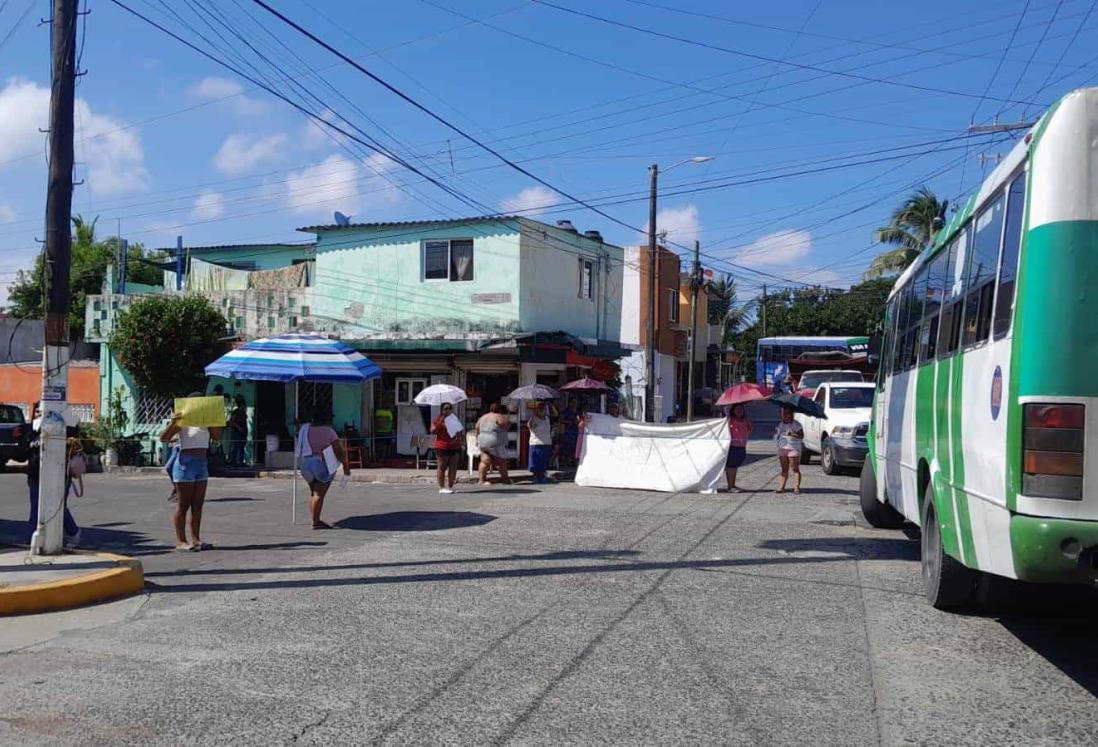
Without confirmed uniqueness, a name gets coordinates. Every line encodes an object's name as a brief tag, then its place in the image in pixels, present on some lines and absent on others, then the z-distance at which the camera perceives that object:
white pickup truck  20.25
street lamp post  24.50
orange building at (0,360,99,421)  26.69
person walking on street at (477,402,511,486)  18.62
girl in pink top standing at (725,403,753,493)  17.73
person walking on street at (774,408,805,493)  17.38
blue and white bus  45.01
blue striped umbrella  13.63
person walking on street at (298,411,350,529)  12.39
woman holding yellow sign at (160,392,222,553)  10.84
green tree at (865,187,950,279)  39.41
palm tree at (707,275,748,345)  62.13
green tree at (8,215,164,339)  43.09
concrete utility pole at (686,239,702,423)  37.03
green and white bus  5.02
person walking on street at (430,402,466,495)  17.28
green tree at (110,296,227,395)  23.34
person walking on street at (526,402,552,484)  19.53
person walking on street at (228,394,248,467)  23.98
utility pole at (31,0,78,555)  9.47
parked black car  22.73
